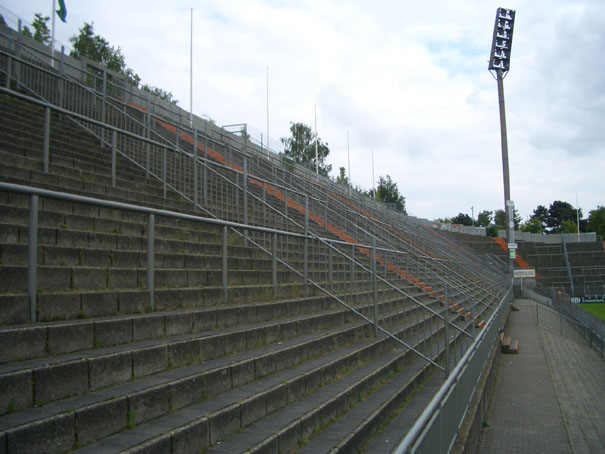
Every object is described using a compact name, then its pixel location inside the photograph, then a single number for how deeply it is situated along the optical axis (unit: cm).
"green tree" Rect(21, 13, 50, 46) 3969
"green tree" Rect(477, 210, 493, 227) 11415
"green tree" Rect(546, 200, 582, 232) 10488
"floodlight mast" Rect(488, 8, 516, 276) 3253
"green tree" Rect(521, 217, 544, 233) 8894
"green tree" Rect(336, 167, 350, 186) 5724
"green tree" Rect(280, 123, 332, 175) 5347
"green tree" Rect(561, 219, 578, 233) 8969
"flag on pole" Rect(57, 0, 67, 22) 1628
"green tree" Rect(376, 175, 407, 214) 7238
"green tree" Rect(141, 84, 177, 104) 5278
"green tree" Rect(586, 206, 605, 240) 8094
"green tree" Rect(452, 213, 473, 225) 10681
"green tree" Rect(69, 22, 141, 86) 4703
